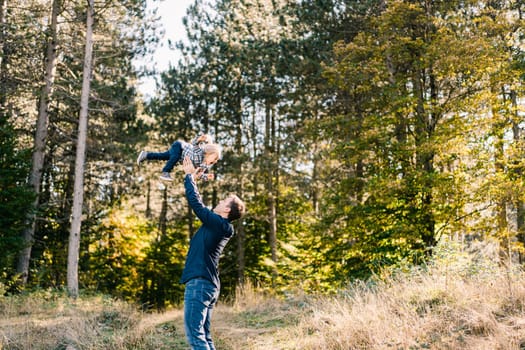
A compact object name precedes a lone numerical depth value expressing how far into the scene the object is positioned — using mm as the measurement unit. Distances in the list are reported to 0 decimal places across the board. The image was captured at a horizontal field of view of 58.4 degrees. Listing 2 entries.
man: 4391
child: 5055
